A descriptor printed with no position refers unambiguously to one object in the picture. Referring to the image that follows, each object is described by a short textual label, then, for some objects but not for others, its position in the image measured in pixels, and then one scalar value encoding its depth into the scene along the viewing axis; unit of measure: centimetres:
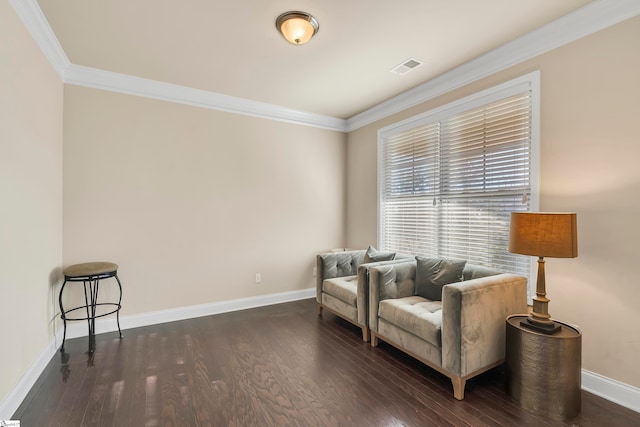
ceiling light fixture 221
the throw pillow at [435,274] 270
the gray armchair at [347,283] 298
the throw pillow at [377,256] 352
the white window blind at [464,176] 261
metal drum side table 186
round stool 269
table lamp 189
